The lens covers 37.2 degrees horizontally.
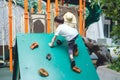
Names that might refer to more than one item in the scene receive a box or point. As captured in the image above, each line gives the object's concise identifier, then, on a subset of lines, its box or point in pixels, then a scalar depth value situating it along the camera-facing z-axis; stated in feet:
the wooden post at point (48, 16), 14.34
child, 11.17
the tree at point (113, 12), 11.23
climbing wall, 10.59
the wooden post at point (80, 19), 14.99
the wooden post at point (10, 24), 16.62
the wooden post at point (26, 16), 13.93
